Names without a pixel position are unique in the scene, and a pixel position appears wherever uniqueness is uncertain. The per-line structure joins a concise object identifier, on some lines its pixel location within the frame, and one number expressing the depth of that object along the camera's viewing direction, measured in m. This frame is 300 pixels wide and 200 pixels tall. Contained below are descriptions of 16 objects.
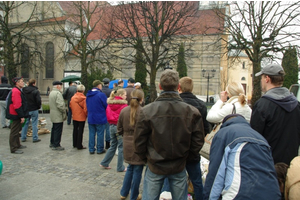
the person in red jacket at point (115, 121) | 5.14
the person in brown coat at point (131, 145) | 3.73
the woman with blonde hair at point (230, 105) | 3.34
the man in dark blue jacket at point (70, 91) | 10.51
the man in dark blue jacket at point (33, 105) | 7.88
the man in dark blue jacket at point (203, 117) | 3.25
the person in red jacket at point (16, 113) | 6.54
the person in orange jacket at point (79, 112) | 7.04
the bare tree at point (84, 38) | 19.98
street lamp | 35.88
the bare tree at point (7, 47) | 17.78
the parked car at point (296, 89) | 8.30
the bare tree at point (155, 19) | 15.99
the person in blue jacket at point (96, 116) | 6.55
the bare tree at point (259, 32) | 17.20
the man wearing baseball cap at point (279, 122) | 2.72
